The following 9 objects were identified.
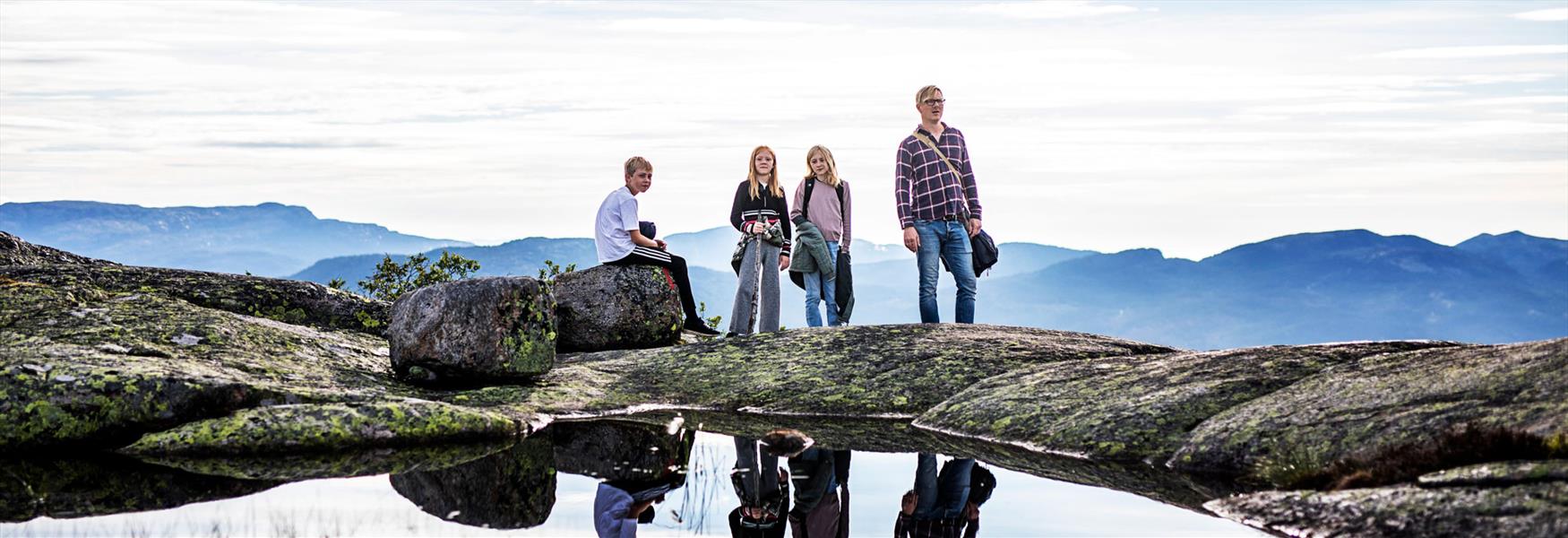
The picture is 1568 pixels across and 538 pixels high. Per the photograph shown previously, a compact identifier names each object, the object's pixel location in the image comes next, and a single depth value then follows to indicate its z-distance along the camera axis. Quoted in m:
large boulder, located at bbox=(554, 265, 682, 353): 24.09
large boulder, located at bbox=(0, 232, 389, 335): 22.70
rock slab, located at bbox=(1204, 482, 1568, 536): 9.98
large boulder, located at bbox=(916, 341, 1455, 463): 15.74
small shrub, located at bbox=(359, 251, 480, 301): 40.81
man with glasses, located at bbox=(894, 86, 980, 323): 22.06
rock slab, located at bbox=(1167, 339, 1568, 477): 12.81
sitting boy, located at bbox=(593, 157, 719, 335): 23.03
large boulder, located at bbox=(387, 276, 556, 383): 19.48
